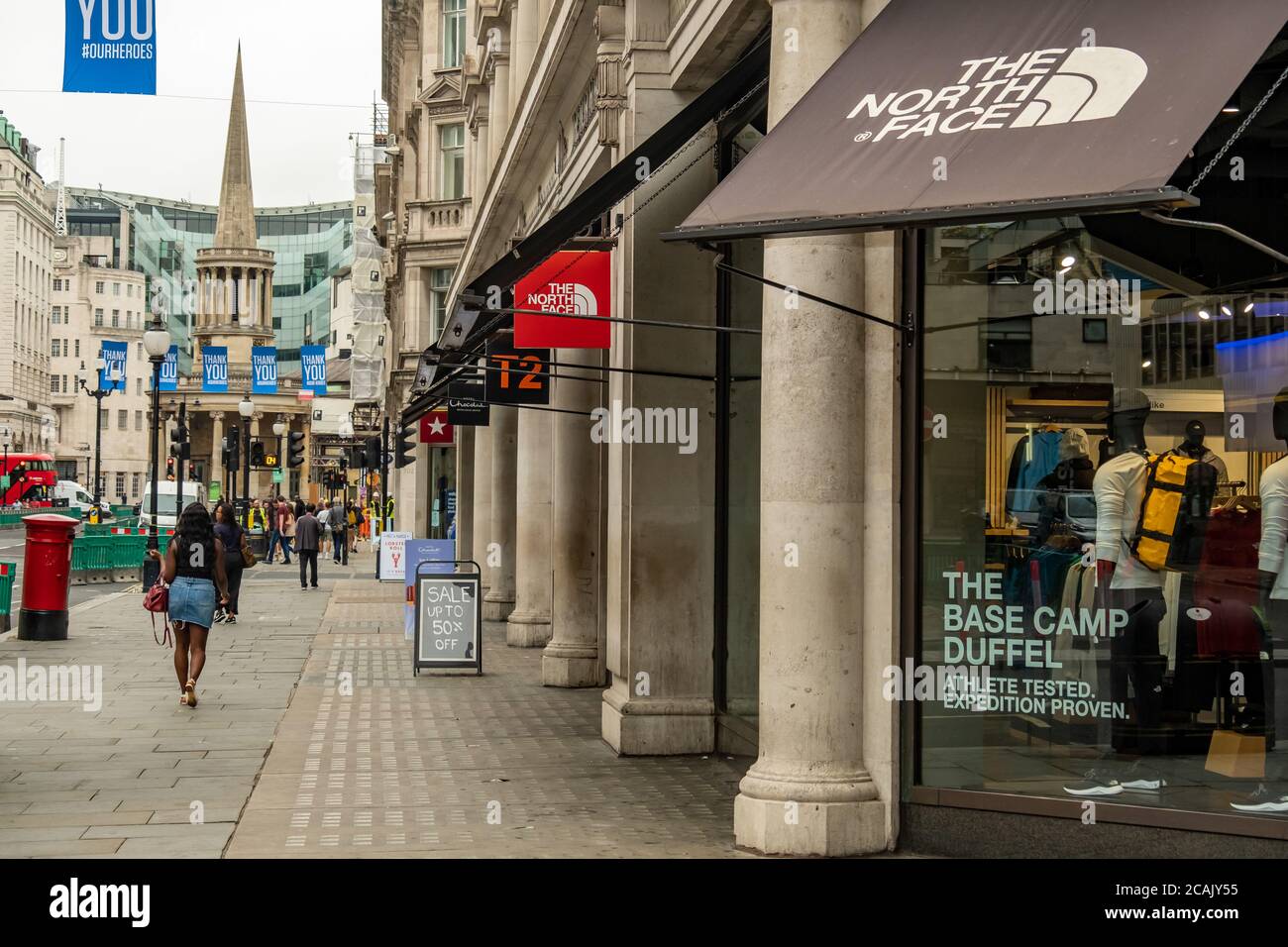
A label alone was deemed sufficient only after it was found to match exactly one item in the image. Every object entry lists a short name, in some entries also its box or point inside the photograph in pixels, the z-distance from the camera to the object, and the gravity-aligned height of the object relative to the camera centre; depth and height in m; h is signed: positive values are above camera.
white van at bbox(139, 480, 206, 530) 65.69 -0.10
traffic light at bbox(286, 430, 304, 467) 51.28 +1.58
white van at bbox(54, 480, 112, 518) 110.95 +0.40
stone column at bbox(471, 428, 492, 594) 27.92 +0.05
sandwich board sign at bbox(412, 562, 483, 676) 18.09 -1.46
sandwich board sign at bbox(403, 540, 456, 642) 22.20 -0.69
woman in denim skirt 14.92 -0.79
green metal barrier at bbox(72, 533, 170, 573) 36.97 -1.22
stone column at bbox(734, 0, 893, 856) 8.69 -0.15
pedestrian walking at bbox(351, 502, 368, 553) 72.12 -1.09
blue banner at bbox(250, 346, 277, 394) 58.99 +4.79
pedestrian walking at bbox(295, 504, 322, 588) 35.47 -0.88
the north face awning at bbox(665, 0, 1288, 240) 6.25 +1.63
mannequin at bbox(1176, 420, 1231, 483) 8.12 +0.29
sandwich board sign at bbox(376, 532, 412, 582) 30.96 -1.10
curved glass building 181.50 +28.19
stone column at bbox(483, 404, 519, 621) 25.83 +0.13
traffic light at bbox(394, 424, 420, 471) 39.78 +1.32
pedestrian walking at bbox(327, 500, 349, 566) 51.22 -0.98
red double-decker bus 104.19 +1.42
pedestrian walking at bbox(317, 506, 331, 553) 59.26 -0.84
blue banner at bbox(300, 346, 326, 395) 65.38 +5.42
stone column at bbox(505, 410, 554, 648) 20.47 -0.45
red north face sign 14.20 +1.86
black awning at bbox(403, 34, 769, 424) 11.12 +2.18
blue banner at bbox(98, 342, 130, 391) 74.62 +6.65
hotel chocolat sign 25.45 +1.40
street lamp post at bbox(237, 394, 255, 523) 55.72 +3.17
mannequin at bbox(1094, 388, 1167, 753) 8.23 -0.38
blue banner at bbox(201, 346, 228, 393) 57.50 +4.71
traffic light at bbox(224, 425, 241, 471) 57.00 +1.81
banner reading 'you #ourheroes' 15.41 +4.30
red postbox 21.12 -1.01
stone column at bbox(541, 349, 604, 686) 17.38 -0.58
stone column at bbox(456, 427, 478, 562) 33.88 +0.20
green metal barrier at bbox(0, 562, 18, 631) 22.48 -1.27
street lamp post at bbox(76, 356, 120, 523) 63.94 +4.46
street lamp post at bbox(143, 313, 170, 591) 30.45 +3.03
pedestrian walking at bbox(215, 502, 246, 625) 22.27 -0.59
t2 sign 18.22 +1.31
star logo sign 33.78 +1.50
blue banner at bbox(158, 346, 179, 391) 70.31 +5.64
